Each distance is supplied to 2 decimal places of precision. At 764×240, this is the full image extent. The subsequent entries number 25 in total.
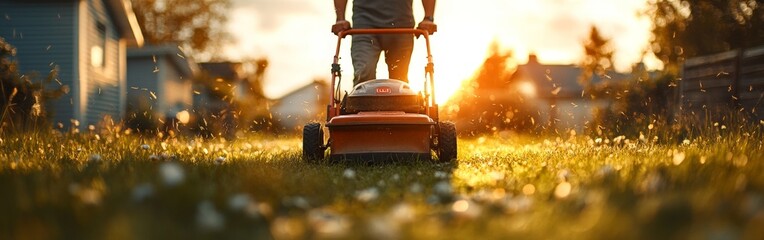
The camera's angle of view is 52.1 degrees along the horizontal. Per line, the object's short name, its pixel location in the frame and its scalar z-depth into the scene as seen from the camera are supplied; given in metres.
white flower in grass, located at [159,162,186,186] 2.56
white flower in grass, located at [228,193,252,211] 2.42
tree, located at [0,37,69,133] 12.20
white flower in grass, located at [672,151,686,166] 3.67
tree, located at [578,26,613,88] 59.78
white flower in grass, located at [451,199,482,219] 2.33
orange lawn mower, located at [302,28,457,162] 5.65
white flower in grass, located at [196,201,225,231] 2.08
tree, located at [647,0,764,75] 31.00
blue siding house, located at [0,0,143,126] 18.44
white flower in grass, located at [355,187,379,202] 3.01
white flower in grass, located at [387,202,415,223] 2.17
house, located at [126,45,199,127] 28.80
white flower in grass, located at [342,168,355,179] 4.16
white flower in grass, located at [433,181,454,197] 3.09
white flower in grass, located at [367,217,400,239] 1.87
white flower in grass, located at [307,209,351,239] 1.97
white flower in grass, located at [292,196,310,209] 2.94
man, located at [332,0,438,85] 6.81
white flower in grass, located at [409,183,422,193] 3.30
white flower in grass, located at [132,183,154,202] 2.51
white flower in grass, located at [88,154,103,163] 4.47
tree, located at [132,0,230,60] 41.84
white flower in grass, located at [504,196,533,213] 2.40
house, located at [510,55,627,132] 46.41
